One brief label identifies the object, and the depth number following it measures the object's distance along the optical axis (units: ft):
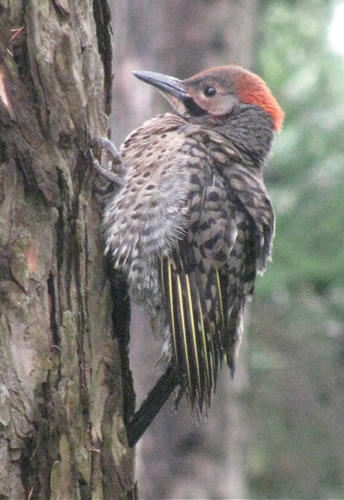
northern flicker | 22.16
